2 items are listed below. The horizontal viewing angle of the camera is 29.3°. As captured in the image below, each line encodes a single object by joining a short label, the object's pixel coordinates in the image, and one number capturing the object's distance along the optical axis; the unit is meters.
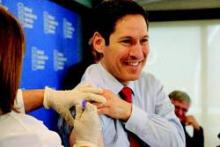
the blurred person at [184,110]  3.73
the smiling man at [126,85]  1.36
